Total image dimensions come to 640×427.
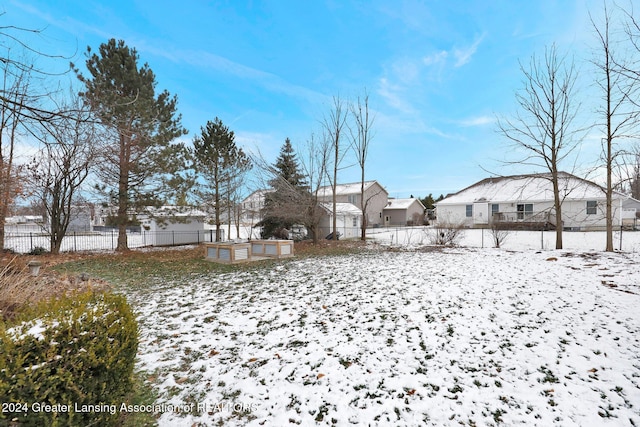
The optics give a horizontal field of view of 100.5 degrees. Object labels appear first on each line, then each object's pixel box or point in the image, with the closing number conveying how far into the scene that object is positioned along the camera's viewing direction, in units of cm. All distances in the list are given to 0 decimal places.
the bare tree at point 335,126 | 1630
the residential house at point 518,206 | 2205
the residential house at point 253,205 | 1798
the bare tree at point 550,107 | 1134
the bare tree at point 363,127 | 1684
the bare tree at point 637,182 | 1111
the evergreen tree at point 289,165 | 1712
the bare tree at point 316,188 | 1552
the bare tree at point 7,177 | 911
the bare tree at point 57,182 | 1195
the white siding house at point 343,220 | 1944
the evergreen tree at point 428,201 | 4409
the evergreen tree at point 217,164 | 1767
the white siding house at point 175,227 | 1421
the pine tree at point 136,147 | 1180
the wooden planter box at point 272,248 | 1127
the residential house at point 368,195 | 3203
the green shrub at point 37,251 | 1282
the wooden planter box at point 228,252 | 1015
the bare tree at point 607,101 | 974
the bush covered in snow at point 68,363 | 151
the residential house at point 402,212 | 3396
